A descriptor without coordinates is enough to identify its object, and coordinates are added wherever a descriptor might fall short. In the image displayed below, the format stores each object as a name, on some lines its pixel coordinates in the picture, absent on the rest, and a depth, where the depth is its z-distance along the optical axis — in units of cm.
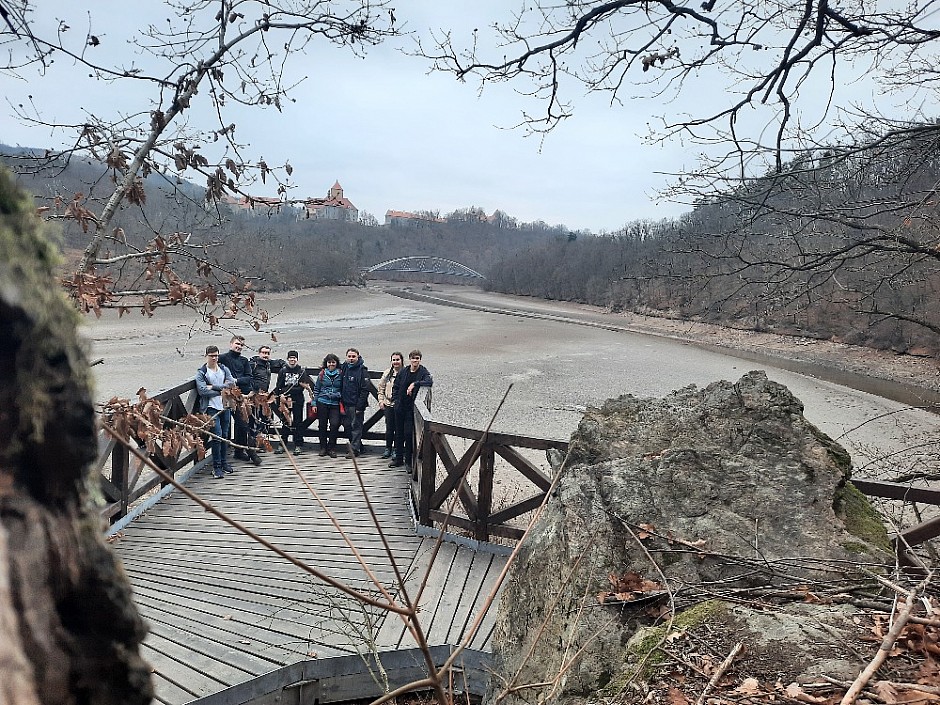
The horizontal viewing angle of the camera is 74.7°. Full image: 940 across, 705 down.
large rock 267
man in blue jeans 701
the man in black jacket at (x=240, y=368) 736
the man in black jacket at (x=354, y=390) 789
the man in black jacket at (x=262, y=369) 772
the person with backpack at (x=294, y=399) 845
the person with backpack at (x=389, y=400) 769
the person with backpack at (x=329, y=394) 797
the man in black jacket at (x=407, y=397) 734
